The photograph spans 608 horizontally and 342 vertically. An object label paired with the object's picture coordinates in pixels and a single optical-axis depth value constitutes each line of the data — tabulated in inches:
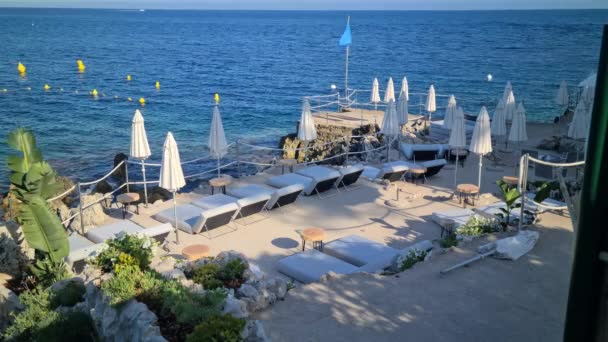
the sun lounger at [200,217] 433.3
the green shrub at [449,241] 381.7
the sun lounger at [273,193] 483.5
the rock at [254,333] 219.5
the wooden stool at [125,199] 479.5
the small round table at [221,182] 533.6
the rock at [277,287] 291.0
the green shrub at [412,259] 352.2
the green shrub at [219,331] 212.2
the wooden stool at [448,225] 421.7
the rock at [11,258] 379.9
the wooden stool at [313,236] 397.1
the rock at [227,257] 316.7
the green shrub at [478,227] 401.4
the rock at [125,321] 236.1
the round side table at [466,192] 498.5
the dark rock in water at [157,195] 613.4
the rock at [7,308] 346.6
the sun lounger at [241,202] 460.4
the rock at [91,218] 453.4
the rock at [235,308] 252.8
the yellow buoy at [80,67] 2214.1
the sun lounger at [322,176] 528.4
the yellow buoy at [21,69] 2092.8
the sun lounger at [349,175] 543.5
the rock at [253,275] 300.3
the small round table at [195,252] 373.7
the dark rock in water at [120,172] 850.1
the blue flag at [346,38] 1102.3
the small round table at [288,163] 614.2
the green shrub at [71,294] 323.3
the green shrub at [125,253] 309.2
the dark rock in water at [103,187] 741.9
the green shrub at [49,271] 364.8
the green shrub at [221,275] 291.0
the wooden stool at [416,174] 565.6
